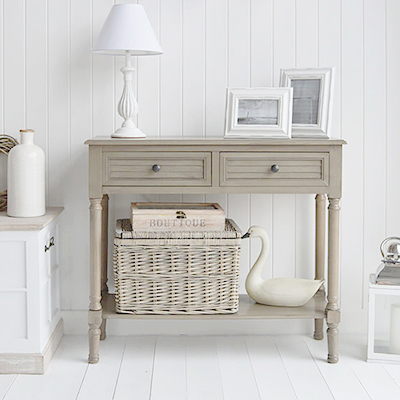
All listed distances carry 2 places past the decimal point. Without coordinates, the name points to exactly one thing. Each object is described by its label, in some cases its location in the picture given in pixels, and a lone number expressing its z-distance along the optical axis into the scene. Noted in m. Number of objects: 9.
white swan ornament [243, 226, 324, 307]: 2.82
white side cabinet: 2.58
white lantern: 2.73
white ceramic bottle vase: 2.71
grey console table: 2.61
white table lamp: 2.69
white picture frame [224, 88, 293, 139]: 2.68
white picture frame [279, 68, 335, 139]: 2.78
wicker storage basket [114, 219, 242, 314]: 2.67
